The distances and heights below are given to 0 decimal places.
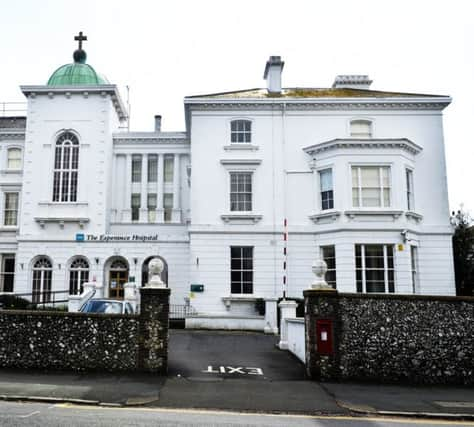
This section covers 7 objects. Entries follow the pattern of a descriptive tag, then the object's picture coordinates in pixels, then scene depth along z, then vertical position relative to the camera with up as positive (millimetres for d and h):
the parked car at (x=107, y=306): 14422 -1009
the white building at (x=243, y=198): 21750 +3937
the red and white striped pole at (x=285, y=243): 21188 +1455
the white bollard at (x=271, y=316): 18625 -1755
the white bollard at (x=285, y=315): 14995 -1433
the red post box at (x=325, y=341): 10398 -1548
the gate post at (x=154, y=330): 10391 -1272
